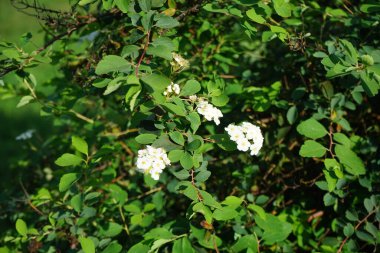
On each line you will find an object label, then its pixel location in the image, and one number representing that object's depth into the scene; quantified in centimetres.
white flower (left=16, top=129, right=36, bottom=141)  101
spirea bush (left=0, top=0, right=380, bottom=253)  66
